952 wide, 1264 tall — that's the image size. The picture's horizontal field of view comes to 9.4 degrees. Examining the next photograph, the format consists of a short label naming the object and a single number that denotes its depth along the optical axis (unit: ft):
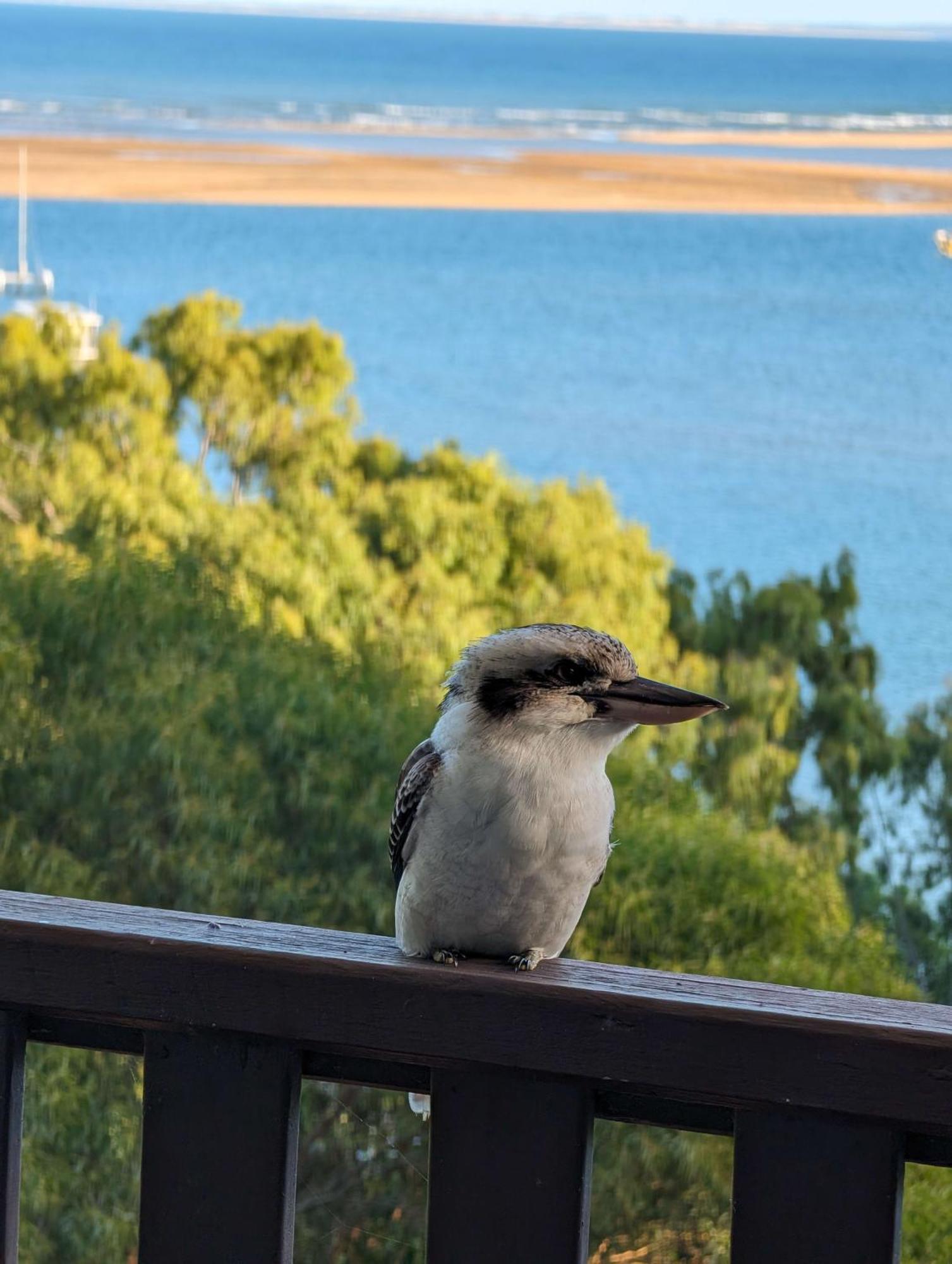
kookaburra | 9.72
